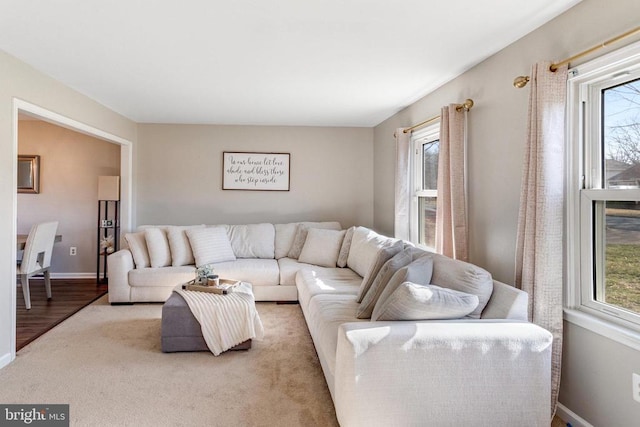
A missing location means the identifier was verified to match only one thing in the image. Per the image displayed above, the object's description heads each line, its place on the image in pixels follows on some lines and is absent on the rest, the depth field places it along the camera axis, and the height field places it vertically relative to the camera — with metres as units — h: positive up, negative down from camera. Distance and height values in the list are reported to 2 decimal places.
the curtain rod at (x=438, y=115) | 2.73 +0.90
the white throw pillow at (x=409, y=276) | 2.17 -0.36
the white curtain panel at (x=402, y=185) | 3.95 +0.37
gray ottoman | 2.77 -0.86
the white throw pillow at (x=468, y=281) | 2.02 -0.36
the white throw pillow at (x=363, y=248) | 3.45 -0.30
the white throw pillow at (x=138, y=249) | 4.15 -0.38
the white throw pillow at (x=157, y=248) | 4.16 -0.36
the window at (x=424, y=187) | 3.69 +0.35
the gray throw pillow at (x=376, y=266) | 2.63 -0.35
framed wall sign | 5.17 +0.68
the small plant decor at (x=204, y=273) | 3.18 -0.49
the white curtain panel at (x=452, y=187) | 2.73 +0.25
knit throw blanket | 2.75 -0.78
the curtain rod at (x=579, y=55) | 1.53 +0.80
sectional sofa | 1.60 -0.63
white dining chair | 3.68 -0.41
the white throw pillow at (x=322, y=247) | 4.30 -0.36
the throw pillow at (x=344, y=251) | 4.23 -0.39
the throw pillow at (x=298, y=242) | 4.66 -0.31
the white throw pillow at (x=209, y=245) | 4.23 -0.33
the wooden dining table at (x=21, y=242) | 3.80 -0.27
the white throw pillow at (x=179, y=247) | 4.24 -0.36
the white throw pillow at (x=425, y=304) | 1.79 -0.43
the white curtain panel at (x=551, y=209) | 1.89 +0.06
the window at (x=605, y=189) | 1.69 +0.16
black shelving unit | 4.95 -0.15
